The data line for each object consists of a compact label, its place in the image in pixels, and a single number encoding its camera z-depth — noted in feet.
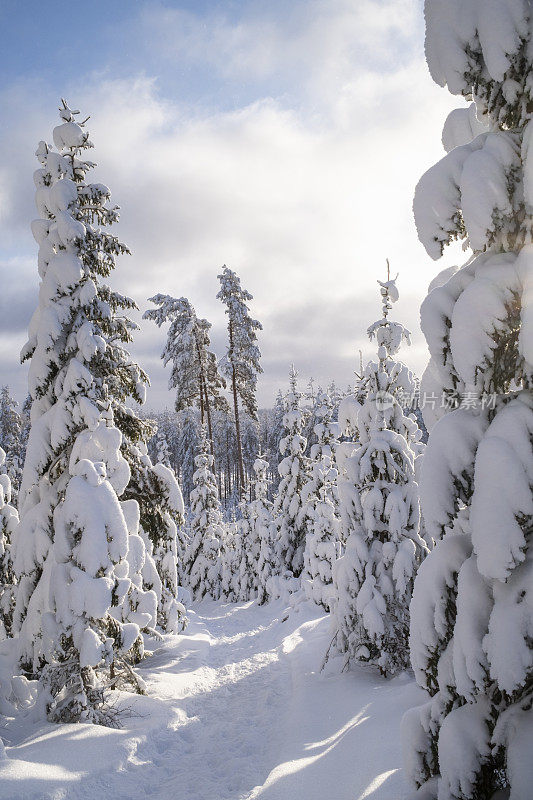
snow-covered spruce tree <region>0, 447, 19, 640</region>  32.42
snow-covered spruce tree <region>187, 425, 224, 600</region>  72.08
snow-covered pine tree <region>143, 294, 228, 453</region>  81.87
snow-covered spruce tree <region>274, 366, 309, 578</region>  60.23
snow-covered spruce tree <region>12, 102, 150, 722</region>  21.80
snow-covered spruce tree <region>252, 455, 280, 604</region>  61.21
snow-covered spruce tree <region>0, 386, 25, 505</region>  119.55
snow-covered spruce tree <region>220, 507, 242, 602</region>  68.69
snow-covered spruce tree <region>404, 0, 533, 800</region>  9.21
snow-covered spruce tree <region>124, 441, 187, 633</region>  31.14
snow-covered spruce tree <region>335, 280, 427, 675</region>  25.25
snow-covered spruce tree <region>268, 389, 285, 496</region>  181.14
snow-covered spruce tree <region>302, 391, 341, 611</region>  47.23
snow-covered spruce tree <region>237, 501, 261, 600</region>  65.82
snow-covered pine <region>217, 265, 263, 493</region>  85.81
